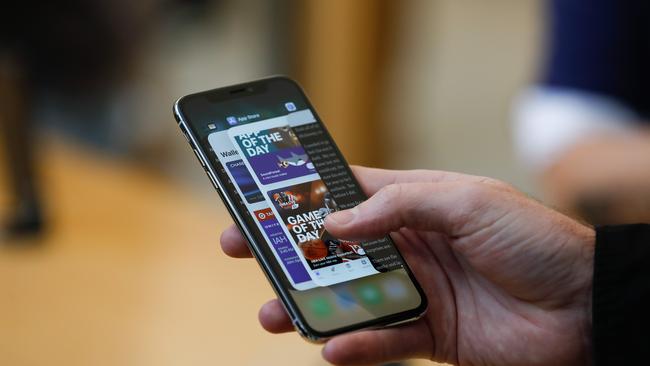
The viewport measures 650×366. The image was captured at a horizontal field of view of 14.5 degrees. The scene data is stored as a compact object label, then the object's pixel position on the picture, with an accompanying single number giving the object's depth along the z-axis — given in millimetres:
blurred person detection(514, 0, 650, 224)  1541
